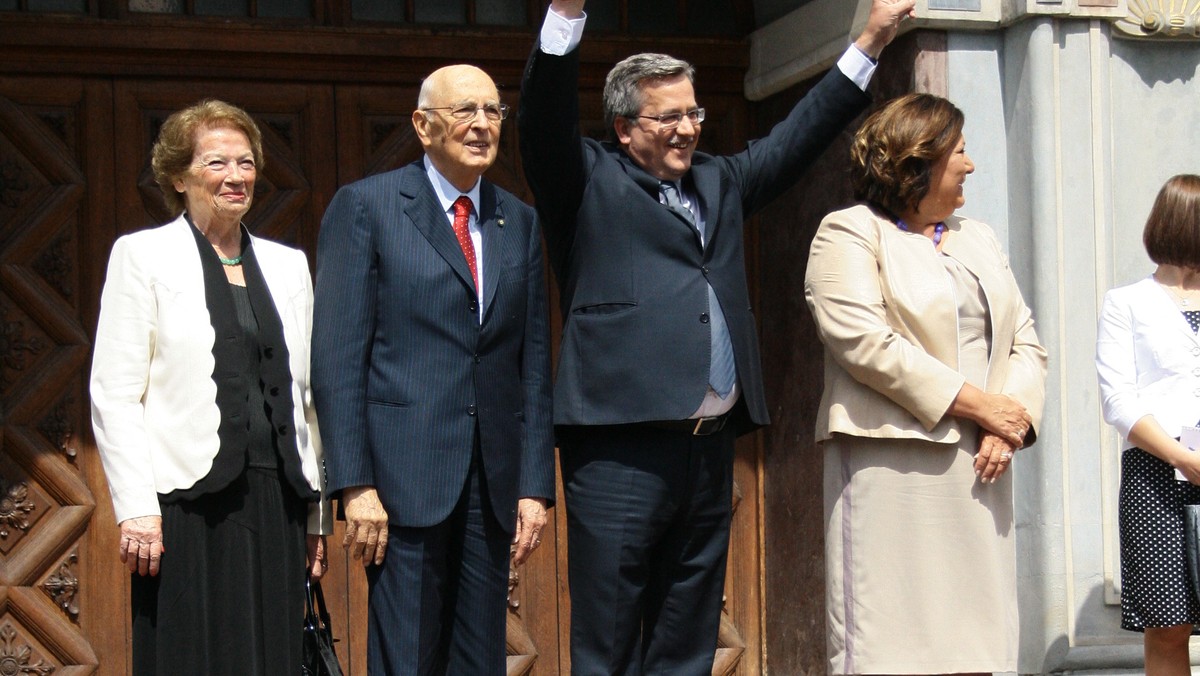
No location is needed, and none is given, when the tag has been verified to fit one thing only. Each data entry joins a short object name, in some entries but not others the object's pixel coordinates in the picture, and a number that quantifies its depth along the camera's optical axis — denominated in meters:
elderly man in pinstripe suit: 8.52
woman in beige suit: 9.54
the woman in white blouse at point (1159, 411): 10.34
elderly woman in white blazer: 8.48
